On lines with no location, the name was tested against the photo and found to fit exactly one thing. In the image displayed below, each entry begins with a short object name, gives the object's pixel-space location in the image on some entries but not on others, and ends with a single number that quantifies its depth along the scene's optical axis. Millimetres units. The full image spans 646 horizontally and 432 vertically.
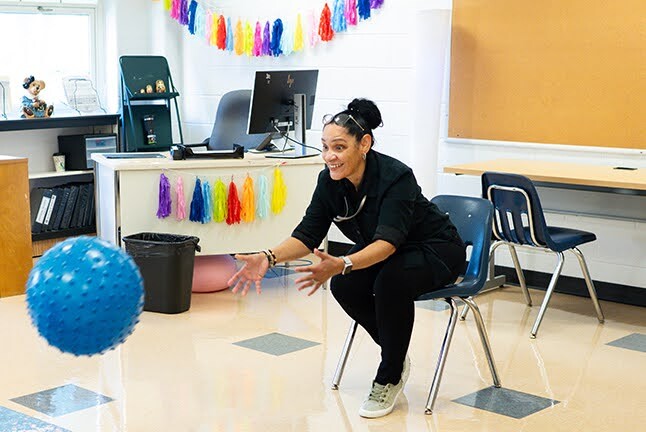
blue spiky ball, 2291
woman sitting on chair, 3340
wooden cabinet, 5160
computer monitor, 5227
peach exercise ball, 5328
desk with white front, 5016
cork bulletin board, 5090
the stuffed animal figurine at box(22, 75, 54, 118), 6426
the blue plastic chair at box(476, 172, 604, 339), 4527
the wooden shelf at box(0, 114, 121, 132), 6242
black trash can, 4848
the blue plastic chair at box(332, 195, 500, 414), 3485
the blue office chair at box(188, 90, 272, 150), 5992
